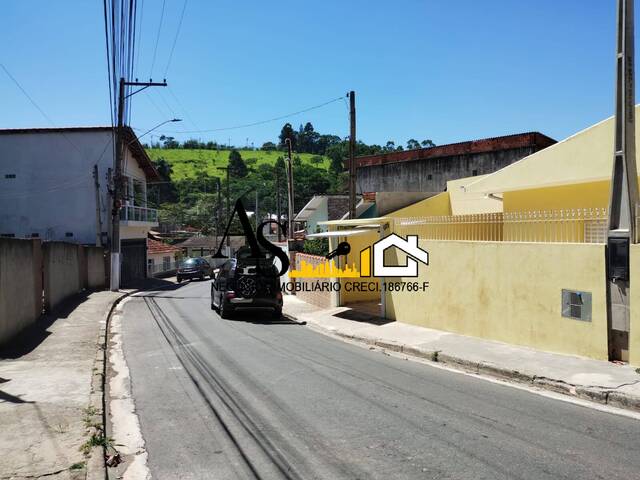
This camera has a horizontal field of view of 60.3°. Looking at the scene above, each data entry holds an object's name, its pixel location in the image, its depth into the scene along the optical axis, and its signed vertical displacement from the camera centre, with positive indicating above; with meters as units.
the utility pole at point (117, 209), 26.19 +1.62
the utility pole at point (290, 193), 25.41 +2.13
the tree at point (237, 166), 126.62 +17.39
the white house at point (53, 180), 34.22 +3.89
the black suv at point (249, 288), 16.48 -1.46
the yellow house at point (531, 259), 9.30 -0.45
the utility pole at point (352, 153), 17.94 +2.86
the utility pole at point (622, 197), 8.67 +0.62
